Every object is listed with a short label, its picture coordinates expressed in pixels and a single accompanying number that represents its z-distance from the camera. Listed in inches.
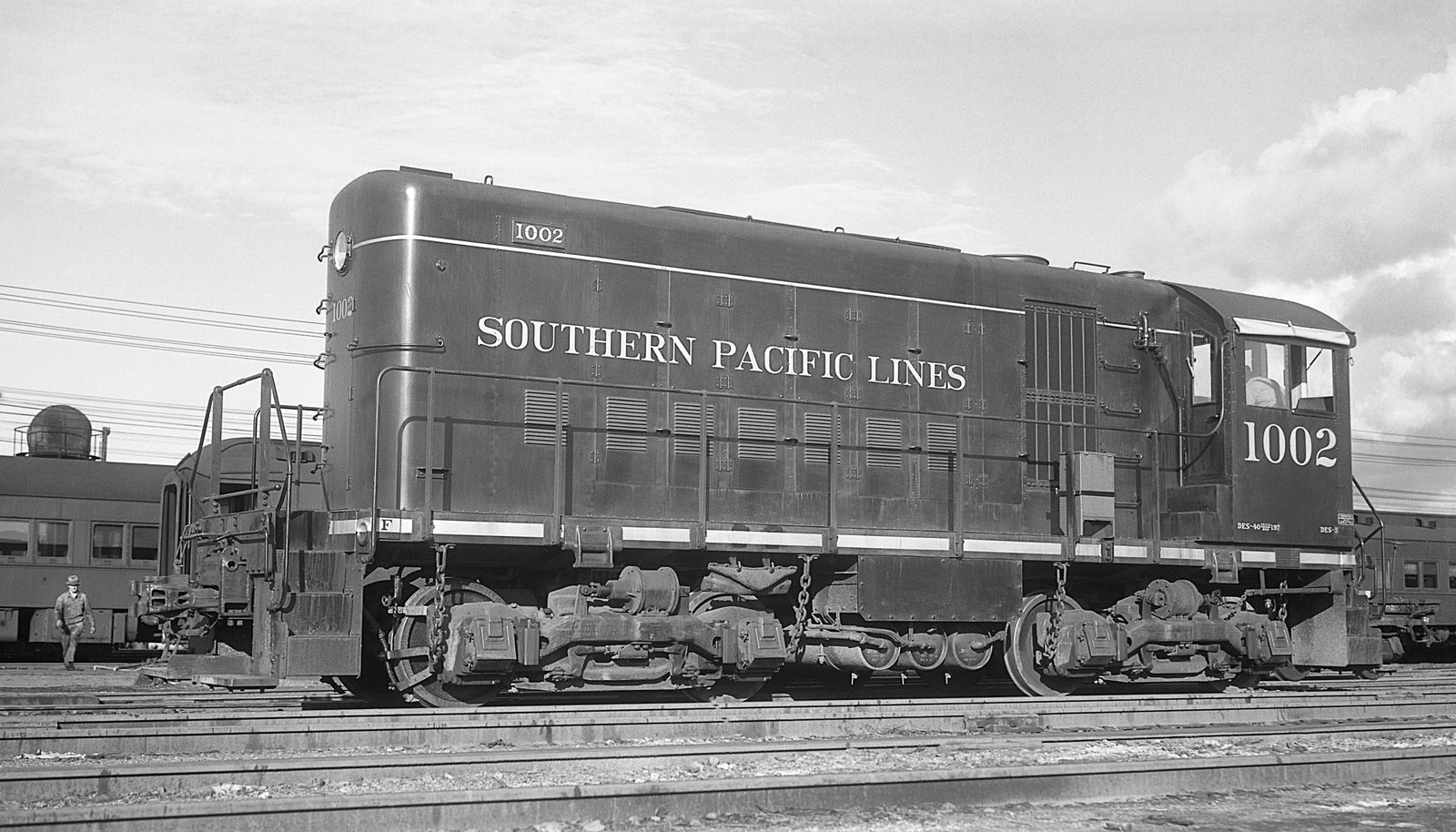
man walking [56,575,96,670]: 709.9
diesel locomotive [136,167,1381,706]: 395.5
